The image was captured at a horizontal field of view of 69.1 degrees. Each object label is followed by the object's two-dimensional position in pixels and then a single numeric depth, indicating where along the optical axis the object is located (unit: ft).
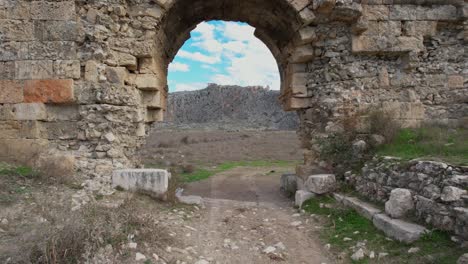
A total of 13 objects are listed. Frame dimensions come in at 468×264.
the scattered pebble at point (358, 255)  11.74
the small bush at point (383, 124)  18.22
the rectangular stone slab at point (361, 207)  14.14
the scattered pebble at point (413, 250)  10.79
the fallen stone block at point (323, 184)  18.76
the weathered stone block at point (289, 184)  23.67
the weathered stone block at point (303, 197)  19.07
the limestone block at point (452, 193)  10.73
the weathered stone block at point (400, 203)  12.81
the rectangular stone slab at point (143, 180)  17.89
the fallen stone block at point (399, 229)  11.37
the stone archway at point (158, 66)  19.21
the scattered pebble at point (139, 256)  10.97
